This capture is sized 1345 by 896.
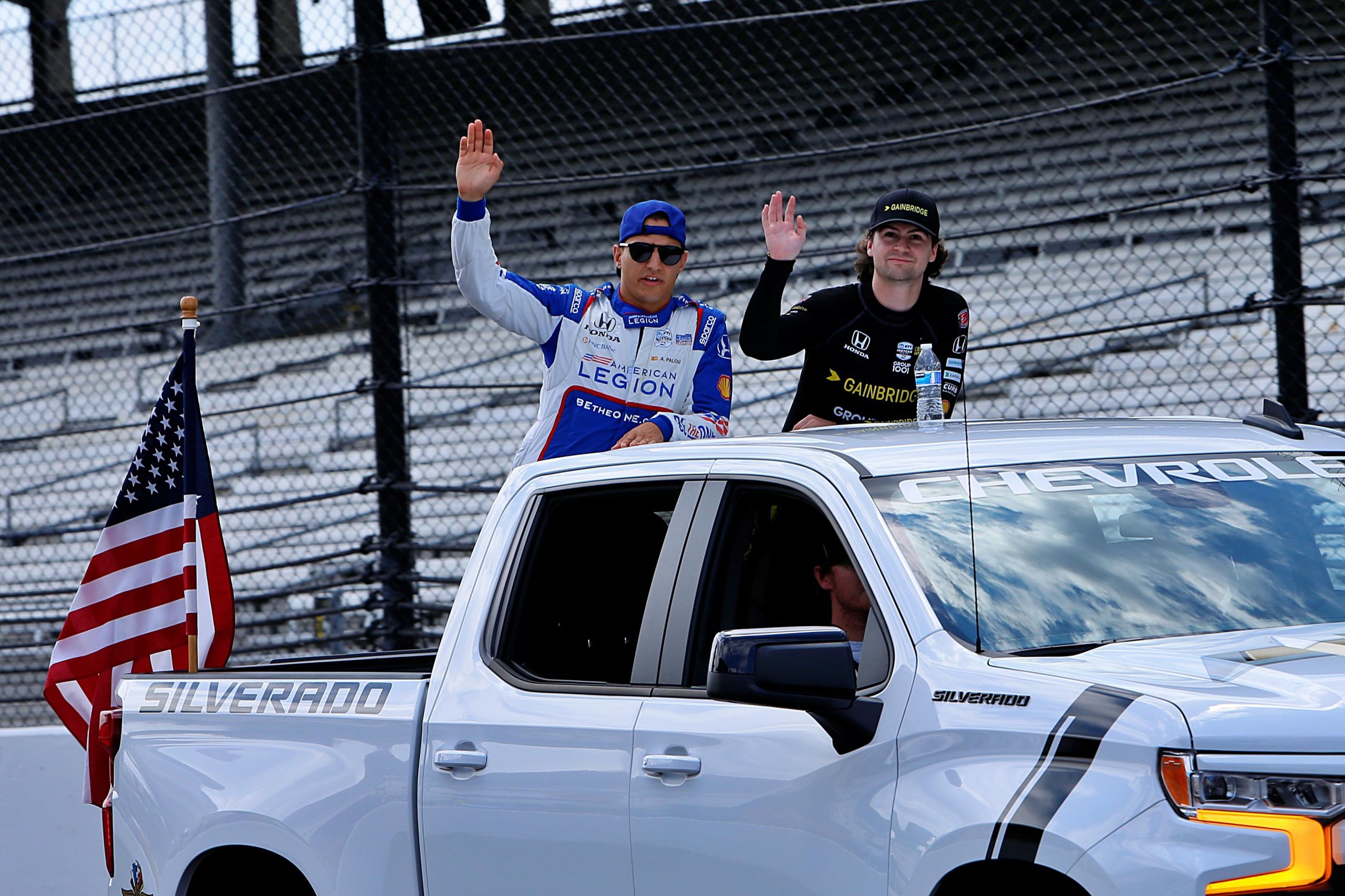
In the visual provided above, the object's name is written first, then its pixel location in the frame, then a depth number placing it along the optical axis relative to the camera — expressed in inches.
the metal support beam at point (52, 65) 1104.2
